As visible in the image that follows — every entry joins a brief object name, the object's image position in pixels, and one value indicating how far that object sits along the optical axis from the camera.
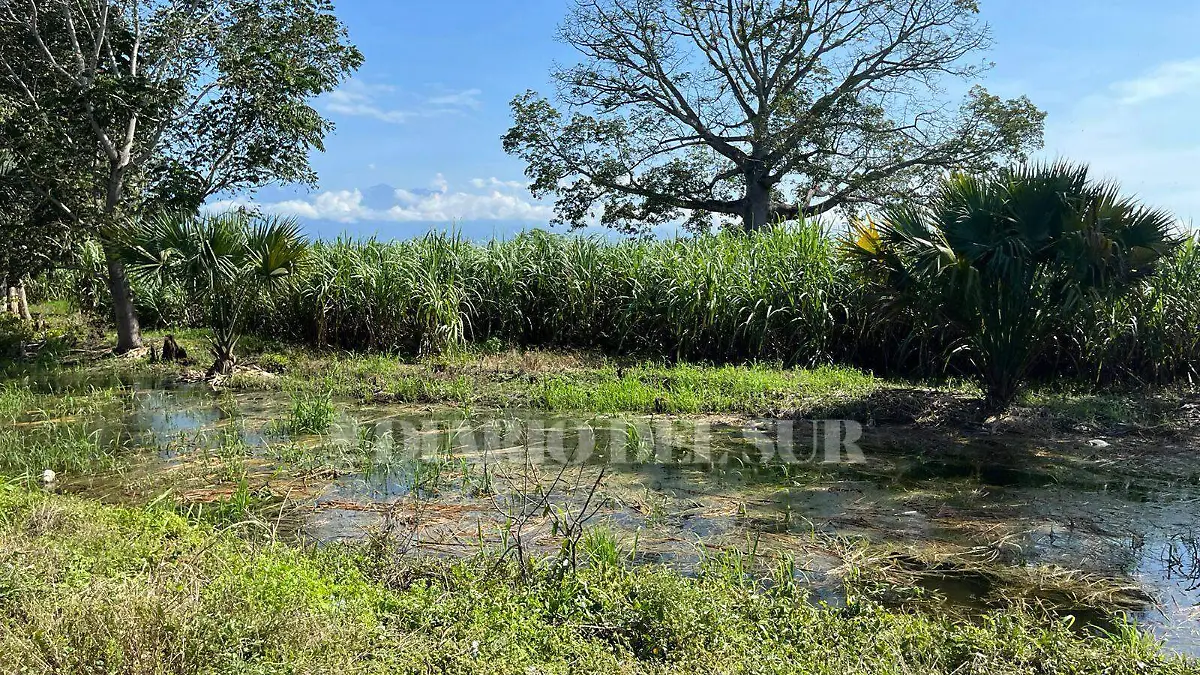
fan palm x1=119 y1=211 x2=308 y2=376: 10.51
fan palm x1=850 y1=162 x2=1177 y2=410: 7.74
